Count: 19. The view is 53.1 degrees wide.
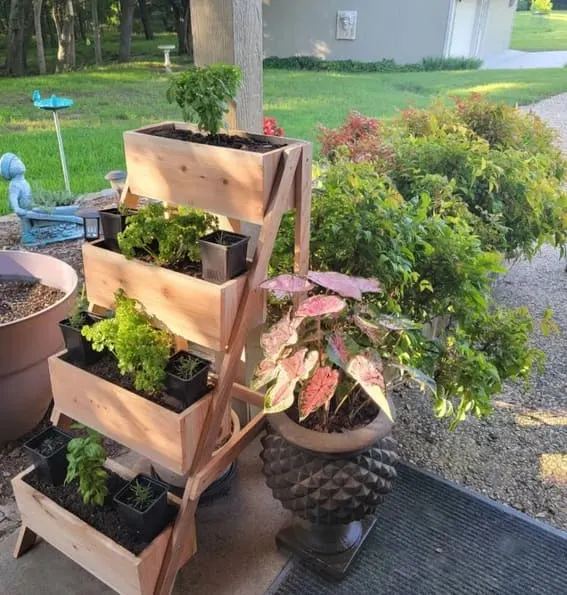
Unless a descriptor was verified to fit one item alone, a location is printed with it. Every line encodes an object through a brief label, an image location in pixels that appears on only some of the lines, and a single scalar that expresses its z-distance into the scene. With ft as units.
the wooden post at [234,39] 5.56
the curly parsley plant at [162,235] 5.08
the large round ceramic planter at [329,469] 4.98
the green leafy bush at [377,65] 44.96
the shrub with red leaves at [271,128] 9.09
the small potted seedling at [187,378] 4.78
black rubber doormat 5.53
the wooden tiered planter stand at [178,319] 4.66
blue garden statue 11.60
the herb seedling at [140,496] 4.82
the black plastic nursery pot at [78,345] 5.33
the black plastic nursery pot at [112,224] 5.35
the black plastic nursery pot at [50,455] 5.32
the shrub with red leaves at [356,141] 9.66
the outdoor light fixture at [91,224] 9.08
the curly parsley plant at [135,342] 4.85
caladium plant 4.60
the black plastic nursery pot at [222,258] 4.66
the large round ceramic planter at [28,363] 6.66
